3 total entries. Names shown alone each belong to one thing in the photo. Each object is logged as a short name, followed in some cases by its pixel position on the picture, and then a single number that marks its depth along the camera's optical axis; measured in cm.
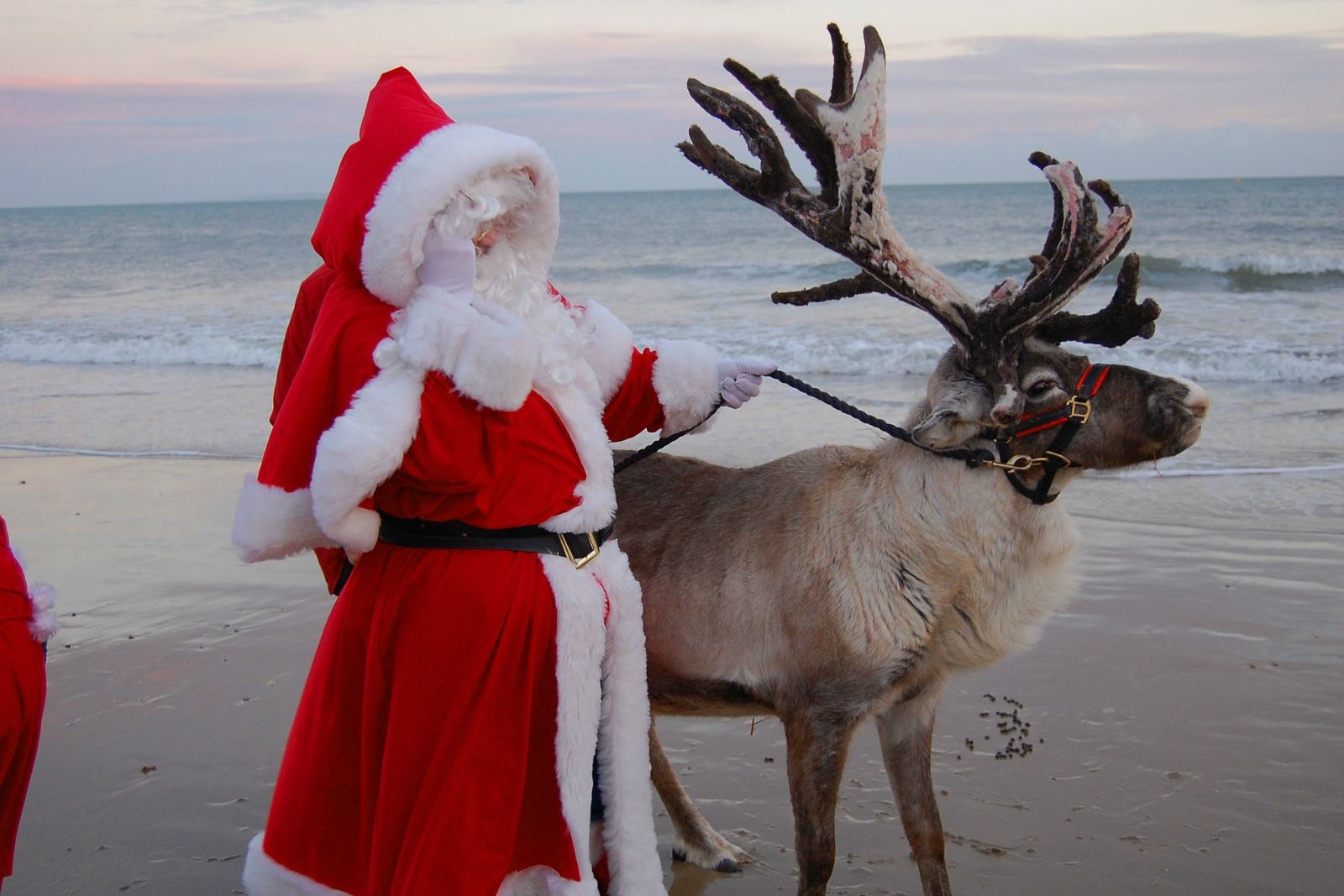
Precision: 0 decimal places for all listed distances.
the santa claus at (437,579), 271
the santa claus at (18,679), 270
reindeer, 346
